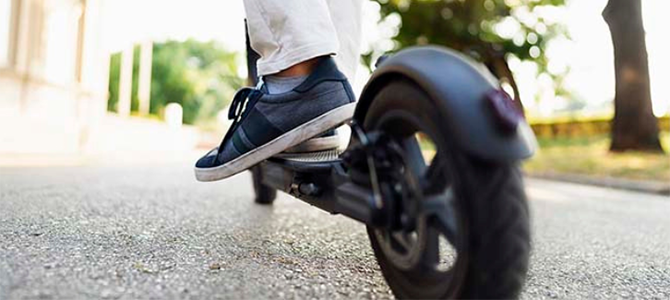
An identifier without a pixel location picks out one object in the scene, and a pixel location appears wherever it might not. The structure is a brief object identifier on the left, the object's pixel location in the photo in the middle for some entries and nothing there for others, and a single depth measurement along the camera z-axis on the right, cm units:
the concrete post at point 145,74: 1888
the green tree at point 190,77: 3278
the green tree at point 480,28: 1309
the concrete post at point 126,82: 1484
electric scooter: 71
